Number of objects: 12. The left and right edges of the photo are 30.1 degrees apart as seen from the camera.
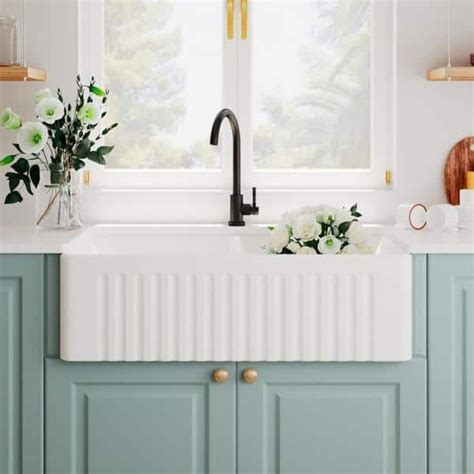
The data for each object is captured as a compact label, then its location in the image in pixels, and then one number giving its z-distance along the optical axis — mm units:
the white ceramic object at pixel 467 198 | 2527
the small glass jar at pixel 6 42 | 2719
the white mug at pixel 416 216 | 2568
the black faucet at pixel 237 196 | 2678
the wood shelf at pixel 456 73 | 2627
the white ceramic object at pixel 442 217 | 2512
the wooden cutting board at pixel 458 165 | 2820
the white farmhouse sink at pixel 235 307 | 2096
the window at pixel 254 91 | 2889
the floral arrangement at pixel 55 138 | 2498
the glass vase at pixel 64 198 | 2602
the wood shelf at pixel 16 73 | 2605
